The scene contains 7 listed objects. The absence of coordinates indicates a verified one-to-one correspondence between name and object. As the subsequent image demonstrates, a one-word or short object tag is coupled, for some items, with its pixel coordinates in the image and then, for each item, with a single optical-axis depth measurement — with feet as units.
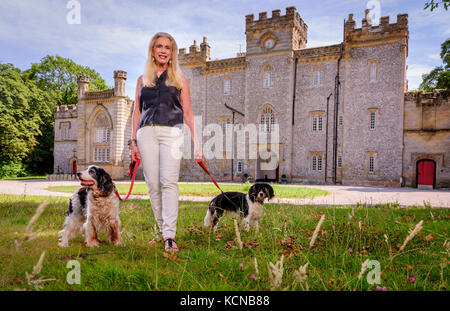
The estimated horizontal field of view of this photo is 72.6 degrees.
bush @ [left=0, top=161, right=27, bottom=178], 101.19
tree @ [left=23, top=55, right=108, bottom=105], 122.93
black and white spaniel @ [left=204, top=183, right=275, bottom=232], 17.03
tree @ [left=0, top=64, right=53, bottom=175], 91.84
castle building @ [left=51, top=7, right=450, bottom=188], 78.64
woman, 12.65
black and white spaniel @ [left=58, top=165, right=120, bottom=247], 12.78
